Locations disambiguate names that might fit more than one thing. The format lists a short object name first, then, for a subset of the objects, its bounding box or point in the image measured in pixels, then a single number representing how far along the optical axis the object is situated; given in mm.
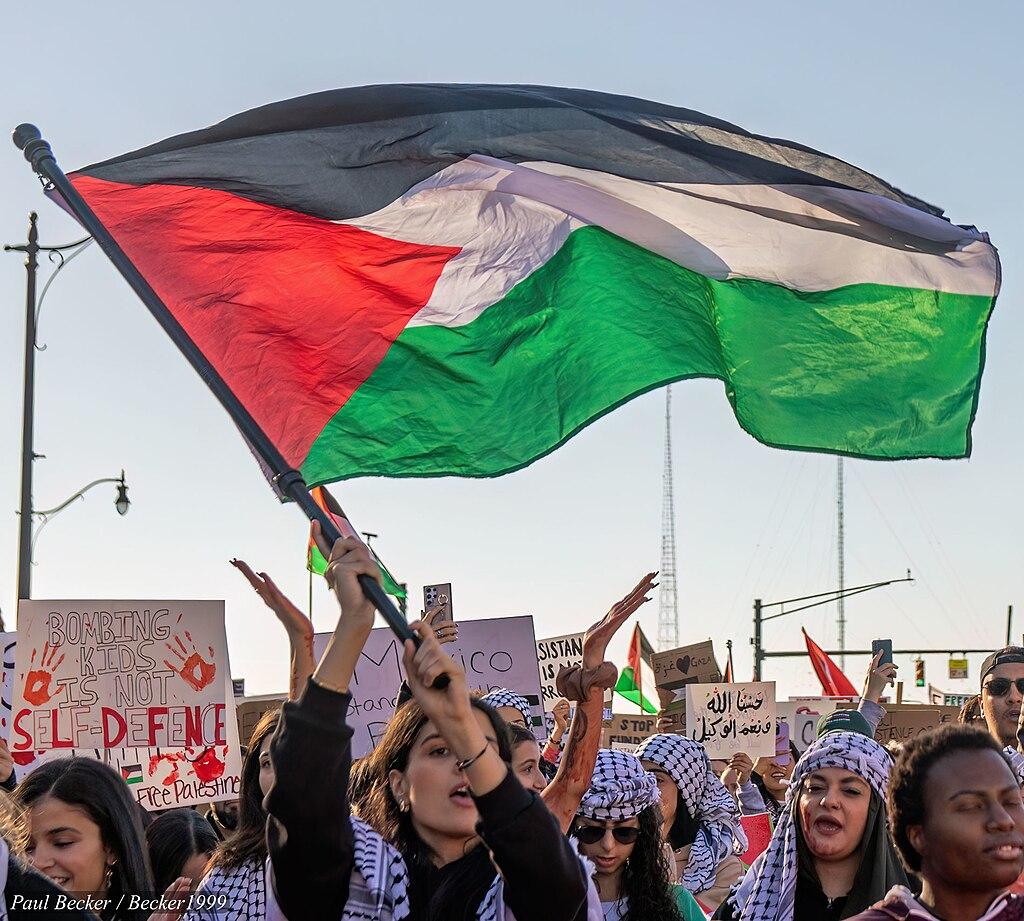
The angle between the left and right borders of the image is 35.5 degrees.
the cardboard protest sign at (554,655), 14508
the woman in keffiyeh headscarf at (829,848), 5297
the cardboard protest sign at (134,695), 8516
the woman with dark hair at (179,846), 6406
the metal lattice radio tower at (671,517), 54984
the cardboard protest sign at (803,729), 14148
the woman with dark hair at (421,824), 3707
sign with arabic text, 12586
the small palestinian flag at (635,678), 22484
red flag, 25984
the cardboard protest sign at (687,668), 13828
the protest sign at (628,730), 12328
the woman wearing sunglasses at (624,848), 5805
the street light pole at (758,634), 46219
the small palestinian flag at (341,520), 8186
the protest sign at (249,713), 11383
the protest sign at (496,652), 10498
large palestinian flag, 5762
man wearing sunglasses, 8312
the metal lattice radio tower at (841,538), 66375
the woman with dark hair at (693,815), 7484
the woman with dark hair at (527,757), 5457
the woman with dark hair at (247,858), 4641
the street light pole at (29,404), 17672
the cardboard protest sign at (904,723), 12773
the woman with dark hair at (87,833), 5164
